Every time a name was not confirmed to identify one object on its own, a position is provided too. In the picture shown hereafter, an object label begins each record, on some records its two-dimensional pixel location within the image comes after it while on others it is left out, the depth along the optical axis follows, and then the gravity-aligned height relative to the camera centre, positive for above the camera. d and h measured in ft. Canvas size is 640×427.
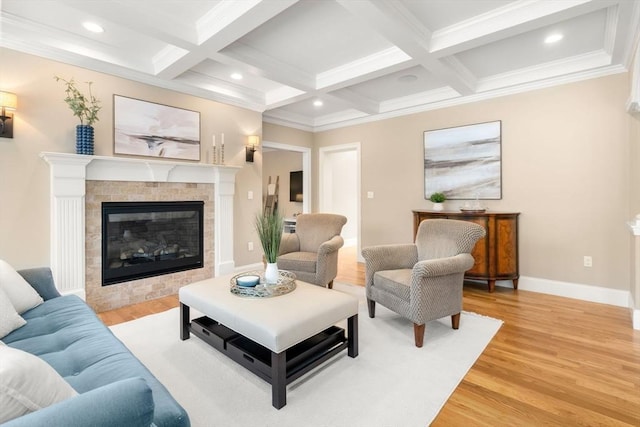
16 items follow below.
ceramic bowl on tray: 7.57 -1.70
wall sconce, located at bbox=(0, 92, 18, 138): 8.49 +2.72
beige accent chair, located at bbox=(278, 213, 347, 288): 11.40 -1.51
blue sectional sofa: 2.44 -2.08
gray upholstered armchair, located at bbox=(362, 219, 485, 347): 7.82 -1.72
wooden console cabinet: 11.93 -1.47
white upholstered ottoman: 5.64 -2.28
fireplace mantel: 9.46 +0.55
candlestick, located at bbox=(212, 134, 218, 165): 13.53 +2.42
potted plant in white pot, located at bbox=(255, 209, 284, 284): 7.62 -0.61
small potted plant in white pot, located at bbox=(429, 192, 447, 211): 13.78 +0.46
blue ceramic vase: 9.83 +2.25
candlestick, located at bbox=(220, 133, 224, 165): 13.74 +2.69
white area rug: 5.40 -3.44
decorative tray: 7.13 -1.80
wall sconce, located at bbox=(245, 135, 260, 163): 14.75 +3.09
